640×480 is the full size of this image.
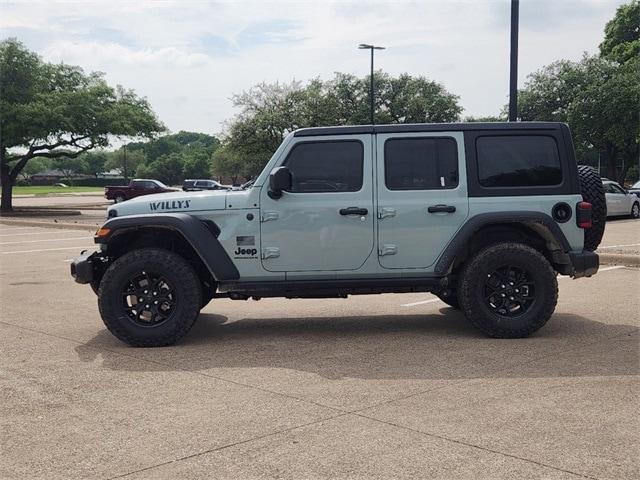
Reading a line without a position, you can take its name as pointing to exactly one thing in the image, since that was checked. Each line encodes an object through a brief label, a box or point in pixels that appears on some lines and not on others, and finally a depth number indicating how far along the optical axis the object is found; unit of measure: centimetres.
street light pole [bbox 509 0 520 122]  1365
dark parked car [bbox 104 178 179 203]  4544
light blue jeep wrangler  659
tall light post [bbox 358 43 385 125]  4007
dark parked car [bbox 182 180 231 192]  5639
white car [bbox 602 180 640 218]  2323
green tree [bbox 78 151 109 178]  18200
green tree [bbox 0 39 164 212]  3134
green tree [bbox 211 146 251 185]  10010
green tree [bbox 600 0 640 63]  5766
